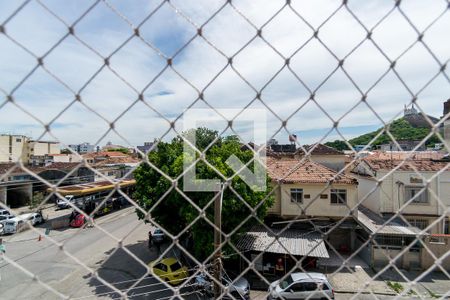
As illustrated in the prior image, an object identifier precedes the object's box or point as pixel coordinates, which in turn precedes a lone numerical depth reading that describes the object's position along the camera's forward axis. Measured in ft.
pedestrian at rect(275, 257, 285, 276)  24.58
